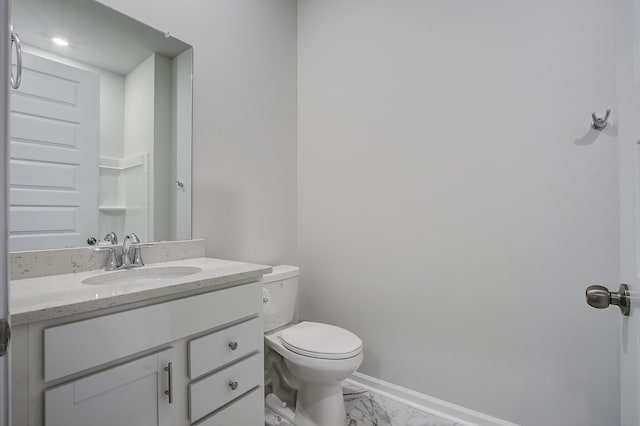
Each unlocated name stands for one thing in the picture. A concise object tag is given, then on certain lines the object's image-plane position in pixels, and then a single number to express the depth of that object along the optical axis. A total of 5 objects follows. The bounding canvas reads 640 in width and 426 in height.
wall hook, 1.22
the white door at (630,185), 0.65
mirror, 1.07
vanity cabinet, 0.72
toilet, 1.37
